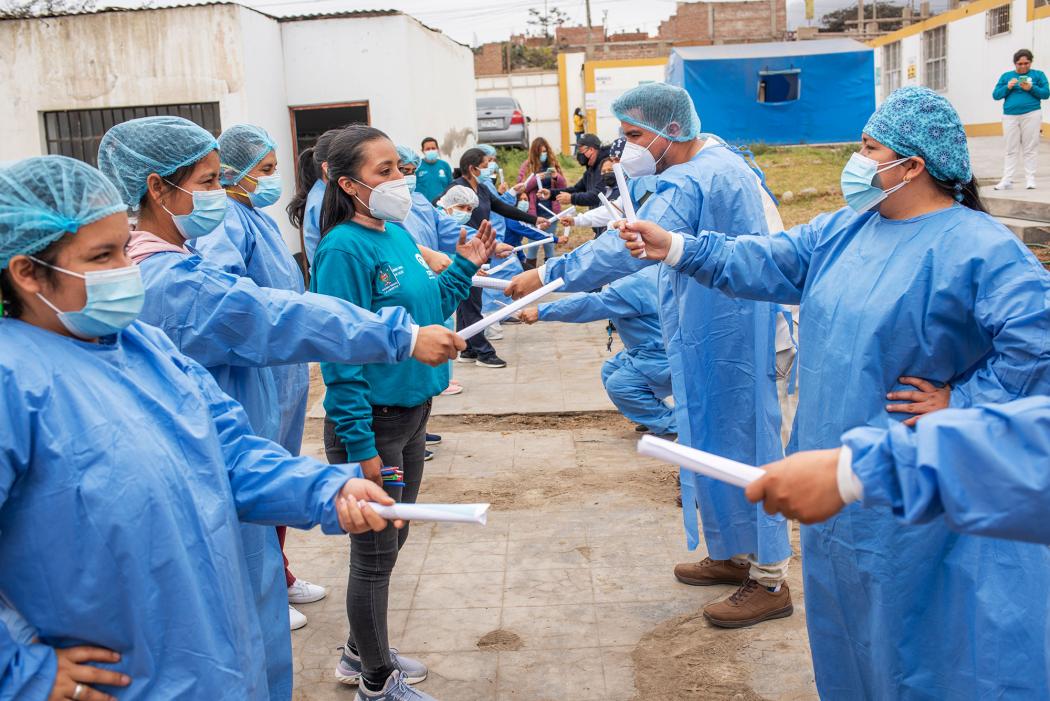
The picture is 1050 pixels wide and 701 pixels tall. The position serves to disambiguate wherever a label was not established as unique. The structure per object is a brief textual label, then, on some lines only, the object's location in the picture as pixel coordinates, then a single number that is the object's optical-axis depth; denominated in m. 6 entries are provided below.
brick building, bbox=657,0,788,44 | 40.53
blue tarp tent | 25.33
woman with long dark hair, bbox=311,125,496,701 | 3.36
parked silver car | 24.98
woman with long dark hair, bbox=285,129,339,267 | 5.38
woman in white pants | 12.49
